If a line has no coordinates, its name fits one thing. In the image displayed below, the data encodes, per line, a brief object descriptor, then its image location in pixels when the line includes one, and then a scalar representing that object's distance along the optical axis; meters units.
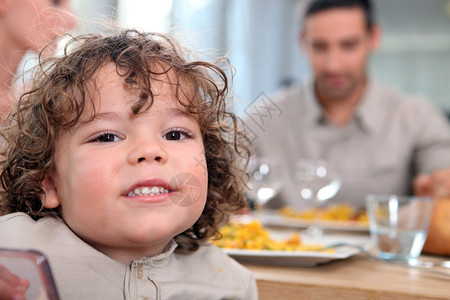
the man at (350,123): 2.43
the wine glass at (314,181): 1.58
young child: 0.72
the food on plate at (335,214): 1.68
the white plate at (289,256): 0.99
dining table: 0.88
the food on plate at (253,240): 1.09
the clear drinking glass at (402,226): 1.12
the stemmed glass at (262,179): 1.58
